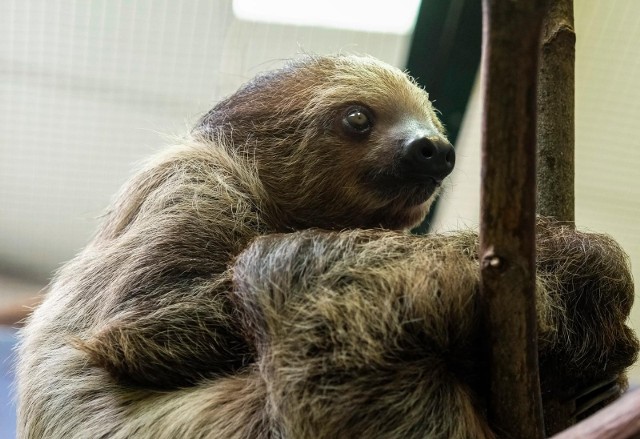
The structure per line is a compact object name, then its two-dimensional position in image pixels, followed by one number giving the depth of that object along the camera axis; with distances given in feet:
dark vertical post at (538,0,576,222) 2.54
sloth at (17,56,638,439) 2.25
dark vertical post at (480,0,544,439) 2.07
